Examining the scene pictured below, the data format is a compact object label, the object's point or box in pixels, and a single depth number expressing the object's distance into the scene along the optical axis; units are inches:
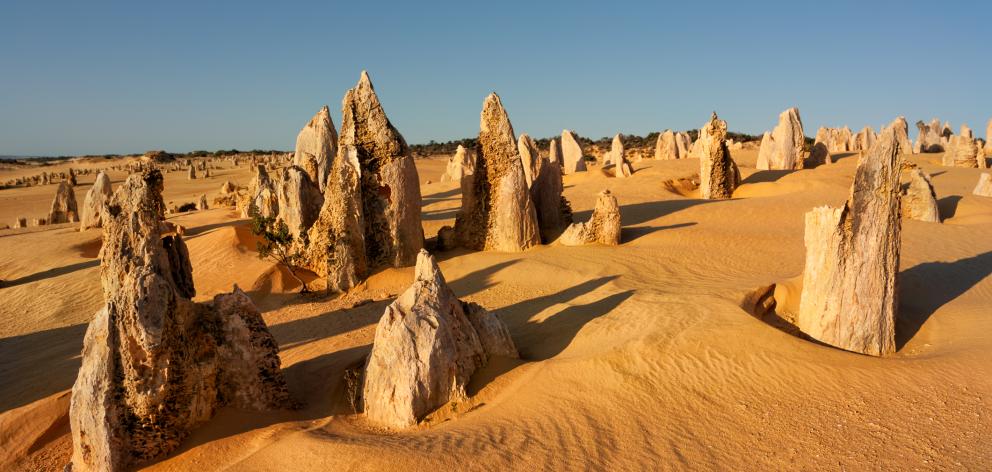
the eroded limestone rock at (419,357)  275.0
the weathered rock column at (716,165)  862.5
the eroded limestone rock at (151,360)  249.0
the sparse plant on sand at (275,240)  527.8
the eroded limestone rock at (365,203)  521.7
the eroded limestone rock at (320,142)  876.6
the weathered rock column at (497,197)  572.1
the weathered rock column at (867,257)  332.2
